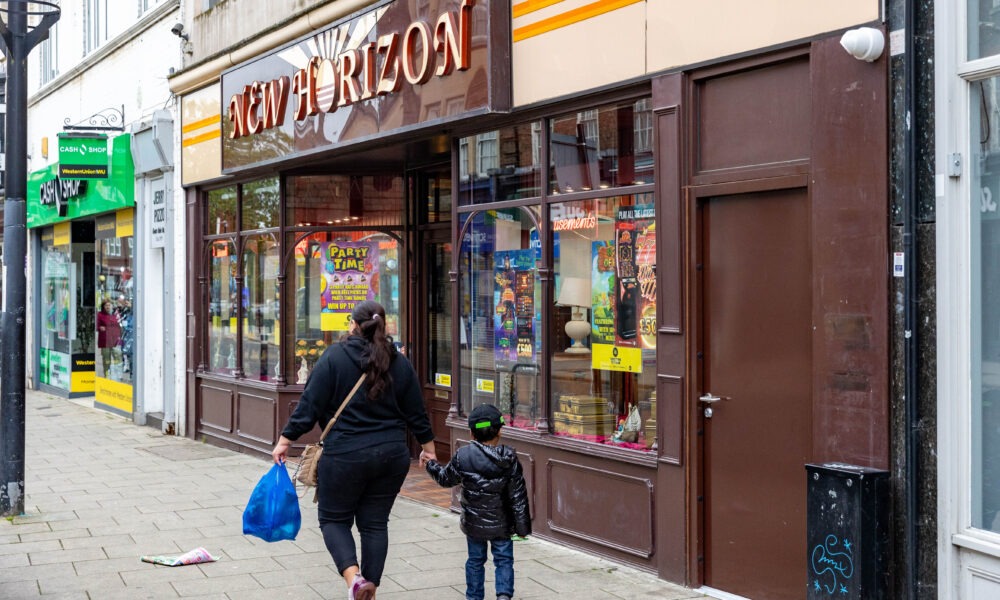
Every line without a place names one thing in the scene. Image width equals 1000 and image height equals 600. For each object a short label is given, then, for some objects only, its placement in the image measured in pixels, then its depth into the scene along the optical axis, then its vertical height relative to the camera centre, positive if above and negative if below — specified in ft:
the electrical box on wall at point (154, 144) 48.01 +7.13
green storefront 52.75 +1.97
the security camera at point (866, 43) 18.33 +4.28
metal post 29.89 +0.88
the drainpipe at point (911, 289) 17.81 +0.17
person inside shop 56.44 -1.62
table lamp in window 26.13 -0.09
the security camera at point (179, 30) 46.01 +11.44
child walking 19.47 -3.42
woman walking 19.74 -2.44
